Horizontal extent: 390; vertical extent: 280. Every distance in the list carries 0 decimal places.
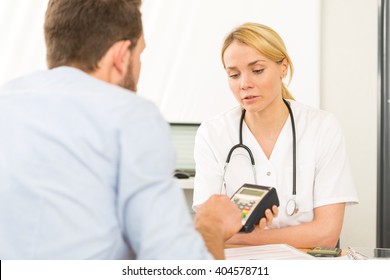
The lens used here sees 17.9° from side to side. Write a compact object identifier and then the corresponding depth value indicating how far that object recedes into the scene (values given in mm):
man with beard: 2018
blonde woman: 3006
